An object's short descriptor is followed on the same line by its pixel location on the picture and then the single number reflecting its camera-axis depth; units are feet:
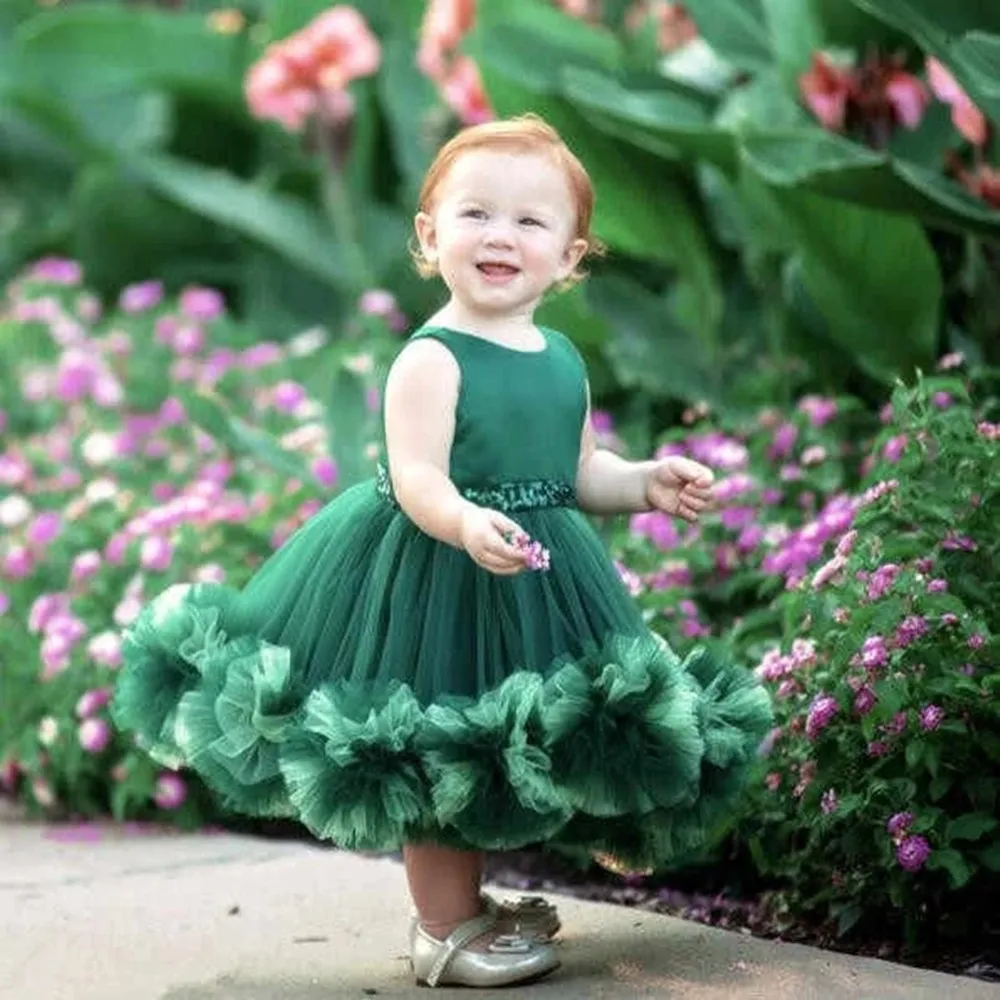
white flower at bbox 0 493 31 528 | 26.38
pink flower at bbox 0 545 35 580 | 25.19
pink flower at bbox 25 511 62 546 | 25.38
